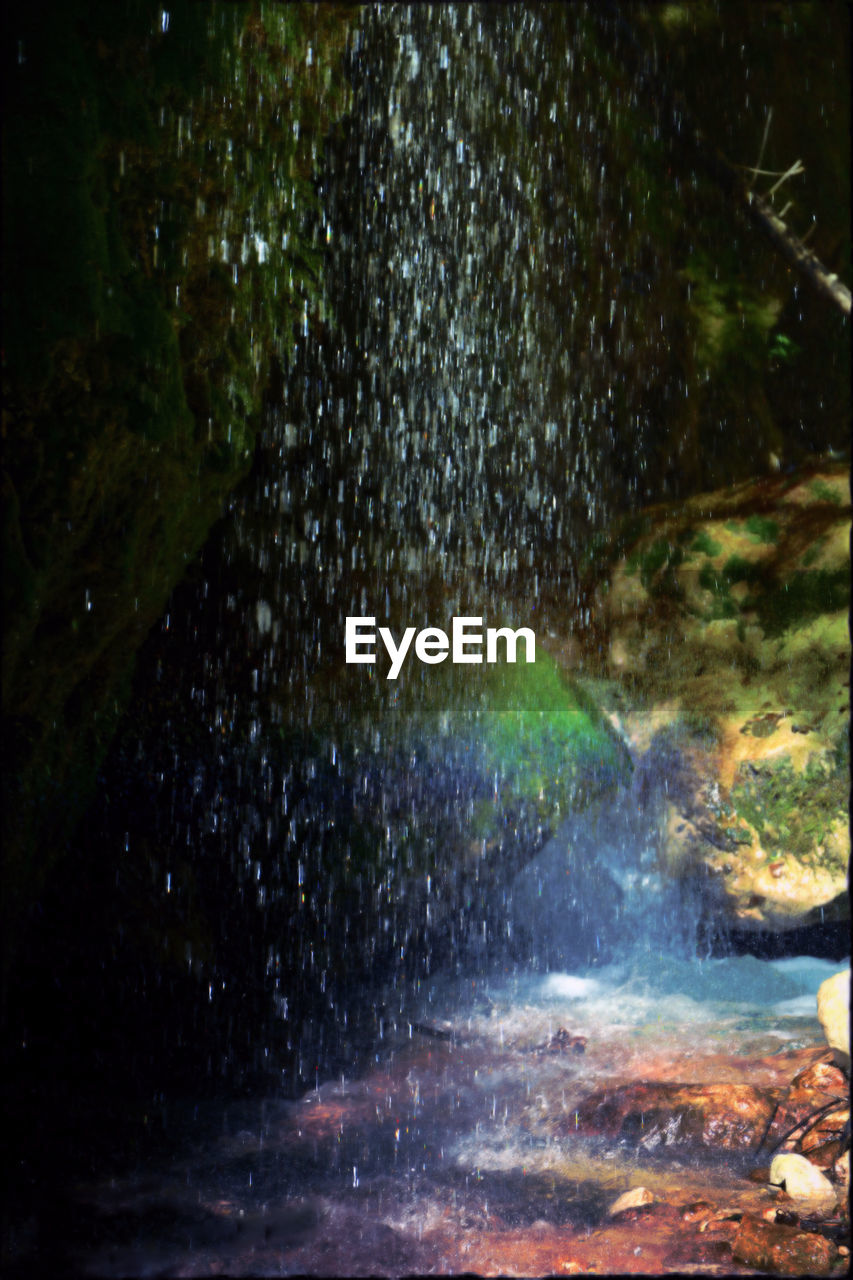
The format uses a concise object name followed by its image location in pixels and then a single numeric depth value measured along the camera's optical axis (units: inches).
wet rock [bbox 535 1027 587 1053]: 214.8
